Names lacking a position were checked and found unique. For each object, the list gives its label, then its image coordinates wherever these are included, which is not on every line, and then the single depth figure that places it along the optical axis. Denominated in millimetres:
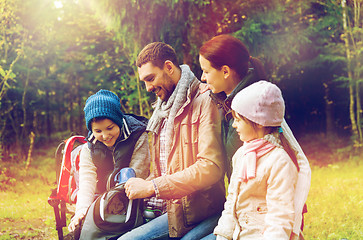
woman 2508
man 2537
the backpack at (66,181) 3492
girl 1994
